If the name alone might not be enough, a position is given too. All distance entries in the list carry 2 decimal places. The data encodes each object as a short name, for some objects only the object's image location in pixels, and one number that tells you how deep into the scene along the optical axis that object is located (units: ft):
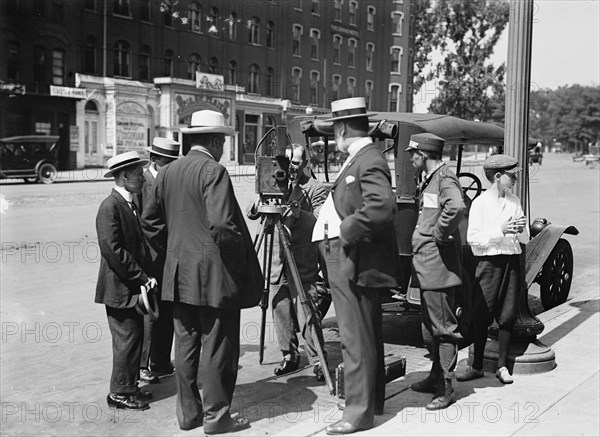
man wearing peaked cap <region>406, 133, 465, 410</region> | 16.52
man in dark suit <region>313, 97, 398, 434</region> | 14.34
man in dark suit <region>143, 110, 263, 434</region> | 14.90
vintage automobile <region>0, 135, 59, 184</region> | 85.15
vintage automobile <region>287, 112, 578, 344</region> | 21.24
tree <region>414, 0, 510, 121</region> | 156.76
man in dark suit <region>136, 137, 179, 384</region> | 18.94
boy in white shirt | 18.28
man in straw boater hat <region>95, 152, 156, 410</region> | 16.29
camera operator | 19.47
